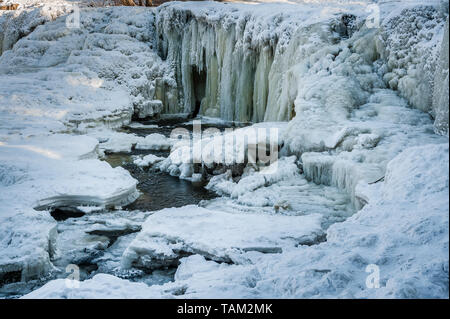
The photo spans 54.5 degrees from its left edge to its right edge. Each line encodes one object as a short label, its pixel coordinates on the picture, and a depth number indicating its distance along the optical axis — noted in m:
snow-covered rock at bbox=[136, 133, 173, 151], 16.16
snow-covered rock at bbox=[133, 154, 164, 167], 14.02
